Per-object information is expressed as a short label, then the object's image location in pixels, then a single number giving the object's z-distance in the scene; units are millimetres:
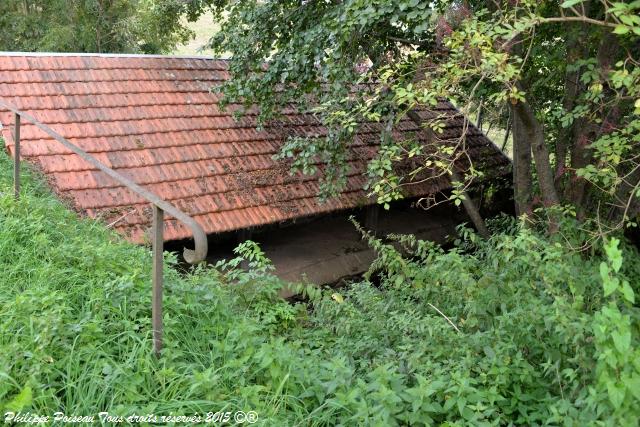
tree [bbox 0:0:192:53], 13055
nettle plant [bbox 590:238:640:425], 2316
